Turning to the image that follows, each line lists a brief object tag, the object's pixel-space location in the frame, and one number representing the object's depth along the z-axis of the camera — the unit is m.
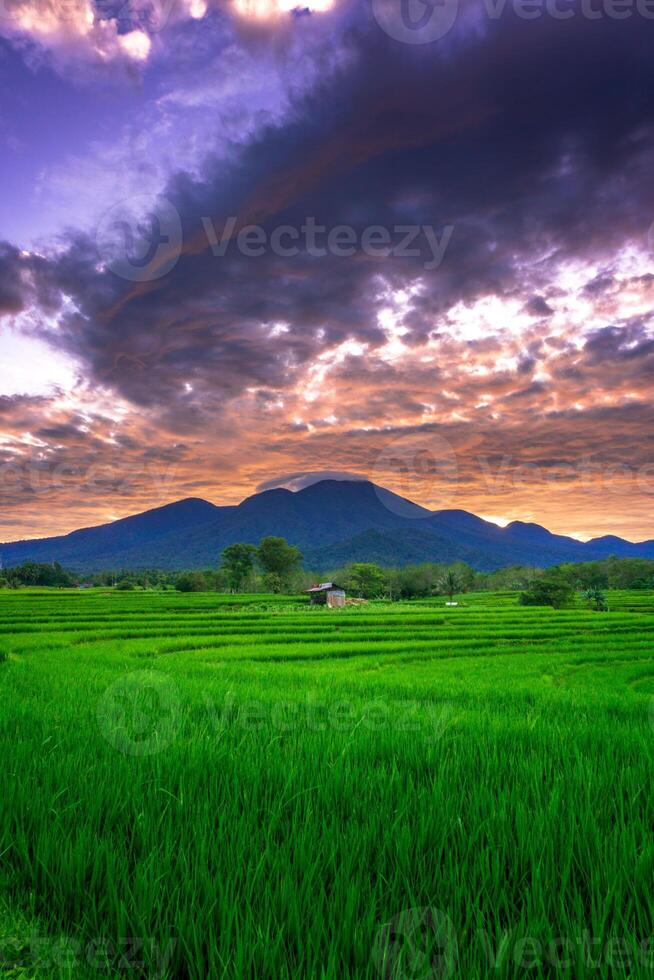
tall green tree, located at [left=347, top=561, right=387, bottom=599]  92.00
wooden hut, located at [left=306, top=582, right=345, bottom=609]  64.38
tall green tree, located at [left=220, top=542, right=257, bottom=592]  98.38
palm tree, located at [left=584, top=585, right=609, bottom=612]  55.67
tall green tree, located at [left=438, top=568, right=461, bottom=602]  87.81
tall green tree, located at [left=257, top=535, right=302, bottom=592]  98.39
